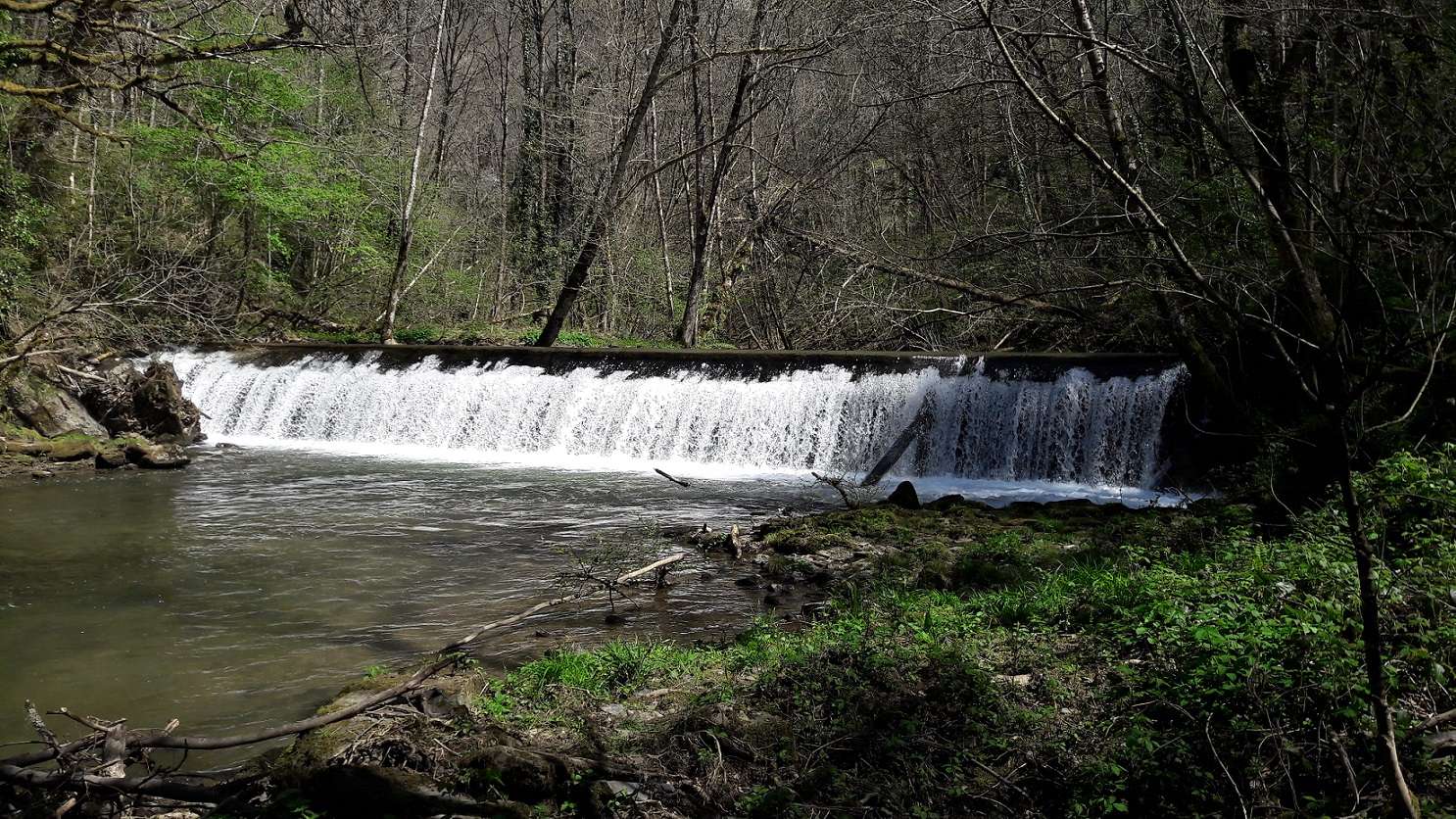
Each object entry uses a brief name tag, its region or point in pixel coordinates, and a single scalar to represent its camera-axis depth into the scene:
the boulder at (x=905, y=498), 9.22
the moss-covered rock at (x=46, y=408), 12.99
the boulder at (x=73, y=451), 12.14
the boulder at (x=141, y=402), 14.16
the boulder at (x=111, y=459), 12.14
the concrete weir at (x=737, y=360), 12.35
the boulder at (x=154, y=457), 12.25
